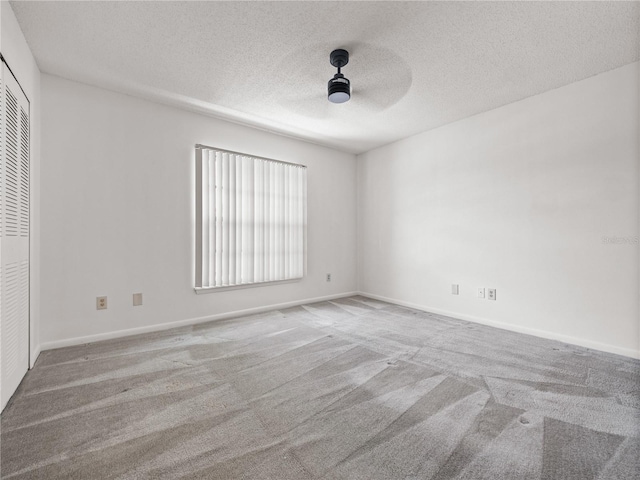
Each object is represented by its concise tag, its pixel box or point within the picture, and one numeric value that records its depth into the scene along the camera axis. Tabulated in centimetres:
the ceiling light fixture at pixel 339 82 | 230
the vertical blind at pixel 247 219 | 349
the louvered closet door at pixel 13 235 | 173
